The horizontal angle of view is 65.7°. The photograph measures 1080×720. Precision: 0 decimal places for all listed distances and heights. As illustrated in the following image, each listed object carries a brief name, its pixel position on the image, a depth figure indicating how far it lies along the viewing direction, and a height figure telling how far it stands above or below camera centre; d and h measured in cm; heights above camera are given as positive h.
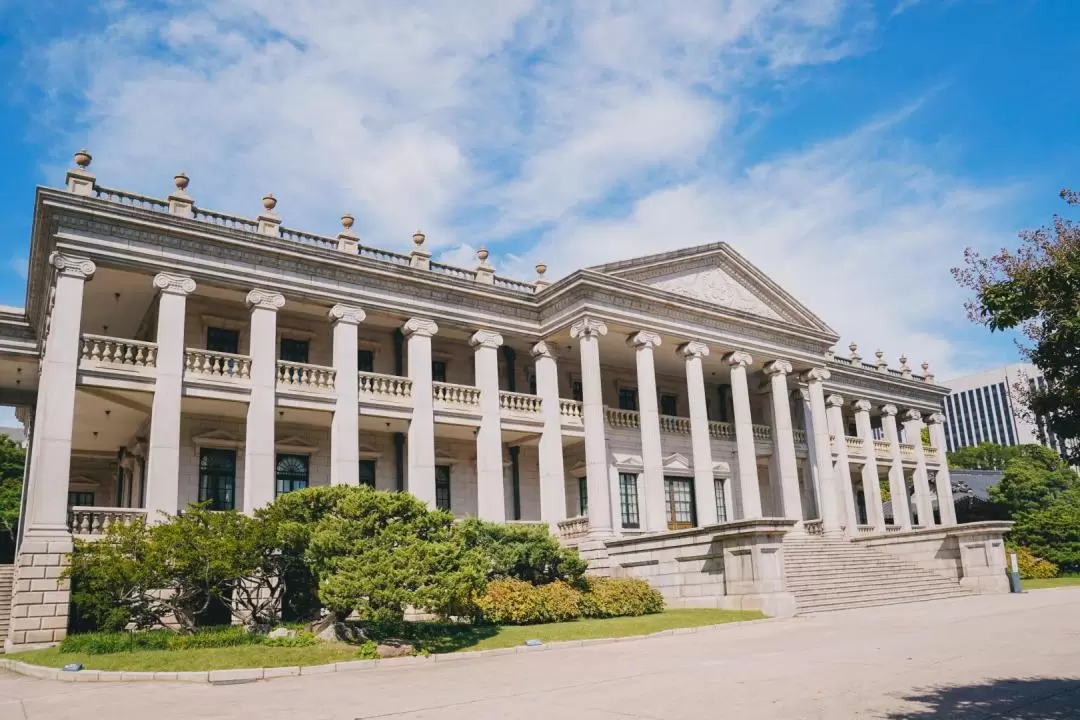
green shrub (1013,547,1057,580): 3281 -141
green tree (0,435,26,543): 3994 +461
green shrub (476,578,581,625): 1947 -119
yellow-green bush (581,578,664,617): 2130 -128
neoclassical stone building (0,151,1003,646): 2142 +519
